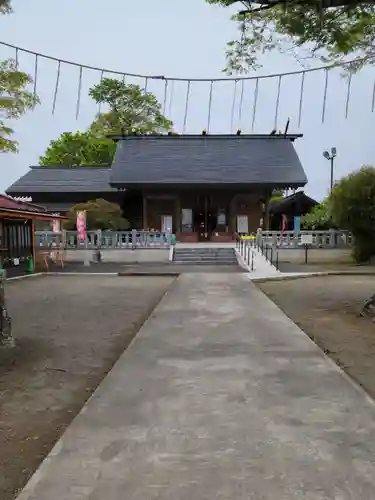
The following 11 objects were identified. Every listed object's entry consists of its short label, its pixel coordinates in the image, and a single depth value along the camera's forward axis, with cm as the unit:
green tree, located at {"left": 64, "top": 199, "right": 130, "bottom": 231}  2833
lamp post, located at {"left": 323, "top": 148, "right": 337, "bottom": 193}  3650
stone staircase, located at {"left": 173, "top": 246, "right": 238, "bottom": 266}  2328
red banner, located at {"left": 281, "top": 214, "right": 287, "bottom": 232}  3336
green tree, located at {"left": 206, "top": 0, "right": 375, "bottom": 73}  942
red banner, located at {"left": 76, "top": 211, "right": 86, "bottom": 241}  2481
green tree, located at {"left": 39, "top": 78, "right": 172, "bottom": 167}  4956
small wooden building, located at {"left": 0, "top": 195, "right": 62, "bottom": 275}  1864
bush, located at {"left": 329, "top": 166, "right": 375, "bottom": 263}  2058
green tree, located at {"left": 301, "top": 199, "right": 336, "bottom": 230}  2893
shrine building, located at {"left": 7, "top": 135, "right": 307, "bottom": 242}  3186
